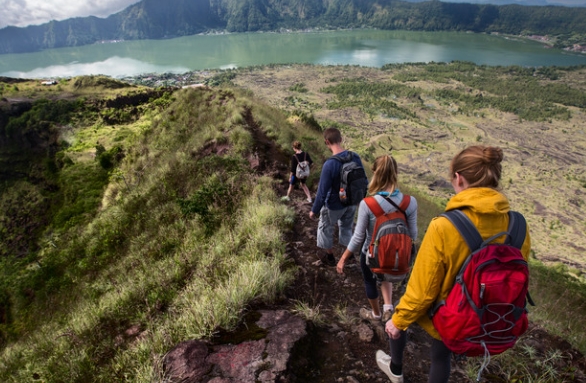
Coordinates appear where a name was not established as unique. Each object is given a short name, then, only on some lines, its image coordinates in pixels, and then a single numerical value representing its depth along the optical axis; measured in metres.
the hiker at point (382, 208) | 2.52
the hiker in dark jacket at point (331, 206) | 3.35
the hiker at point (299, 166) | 5.61
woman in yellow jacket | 1.59
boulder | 2.20
